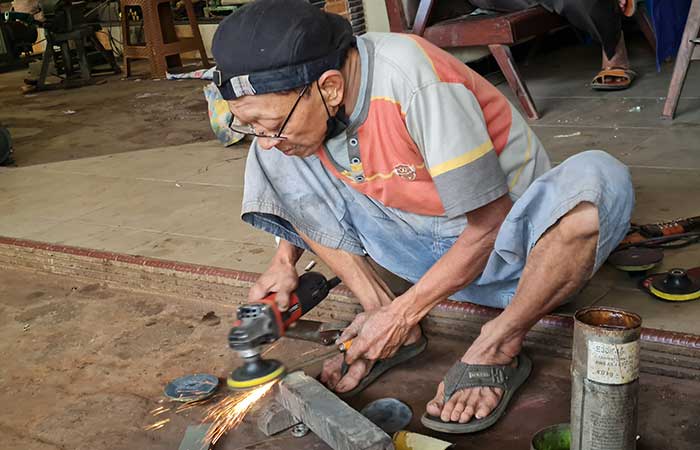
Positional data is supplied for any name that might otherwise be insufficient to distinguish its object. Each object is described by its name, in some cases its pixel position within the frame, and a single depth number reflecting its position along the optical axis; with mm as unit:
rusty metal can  1655
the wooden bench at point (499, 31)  4879
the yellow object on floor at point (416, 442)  2088
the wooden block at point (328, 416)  1979
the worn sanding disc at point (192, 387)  2549
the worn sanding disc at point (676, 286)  2543
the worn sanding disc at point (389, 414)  2287
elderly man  2023
